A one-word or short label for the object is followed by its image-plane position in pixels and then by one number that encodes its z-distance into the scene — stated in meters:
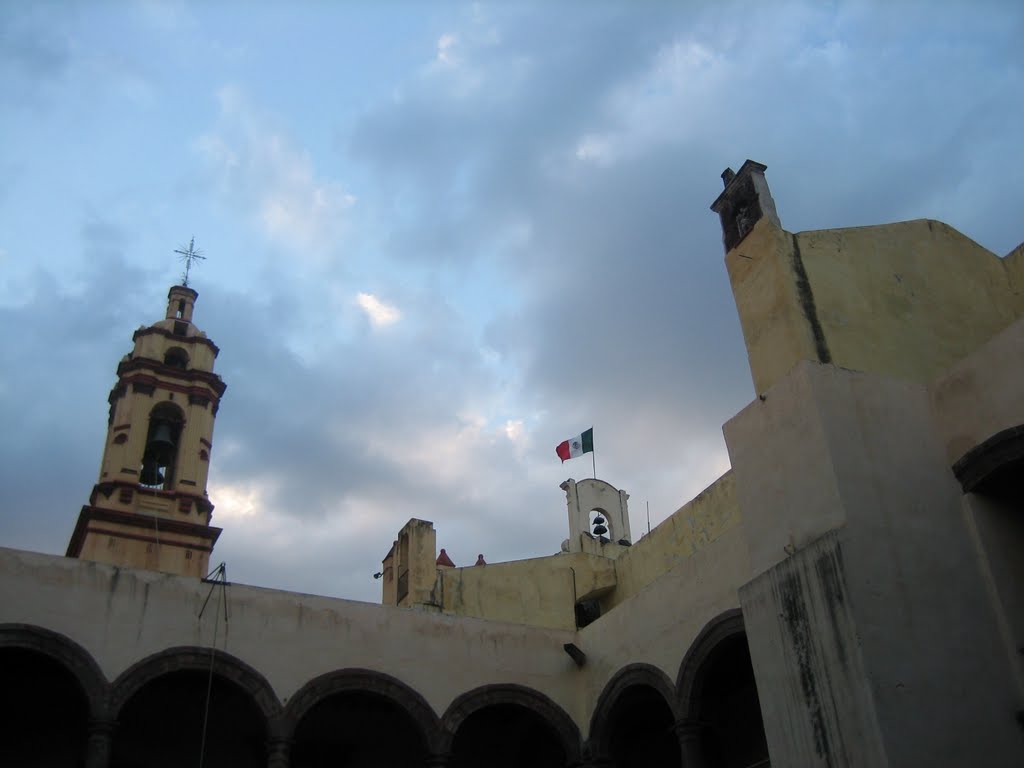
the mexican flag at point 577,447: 17.58
